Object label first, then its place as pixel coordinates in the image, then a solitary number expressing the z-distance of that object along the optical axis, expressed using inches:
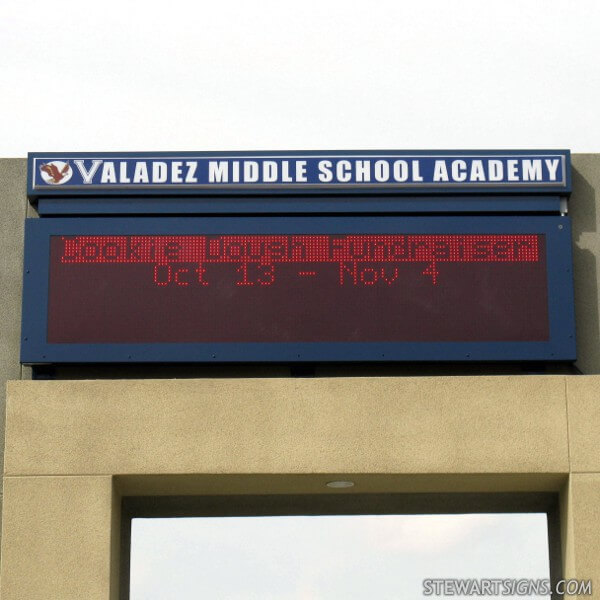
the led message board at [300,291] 560.1
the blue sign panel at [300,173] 580.7
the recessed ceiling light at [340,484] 562.9
